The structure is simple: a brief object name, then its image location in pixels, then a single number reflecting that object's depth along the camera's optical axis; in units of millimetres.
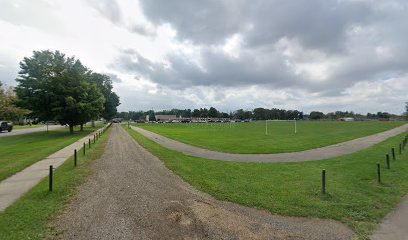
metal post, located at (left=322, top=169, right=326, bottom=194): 9703
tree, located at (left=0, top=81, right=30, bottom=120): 61344
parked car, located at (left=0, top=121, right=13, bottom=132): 51156
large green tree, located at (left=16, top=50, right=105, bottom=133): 40844
